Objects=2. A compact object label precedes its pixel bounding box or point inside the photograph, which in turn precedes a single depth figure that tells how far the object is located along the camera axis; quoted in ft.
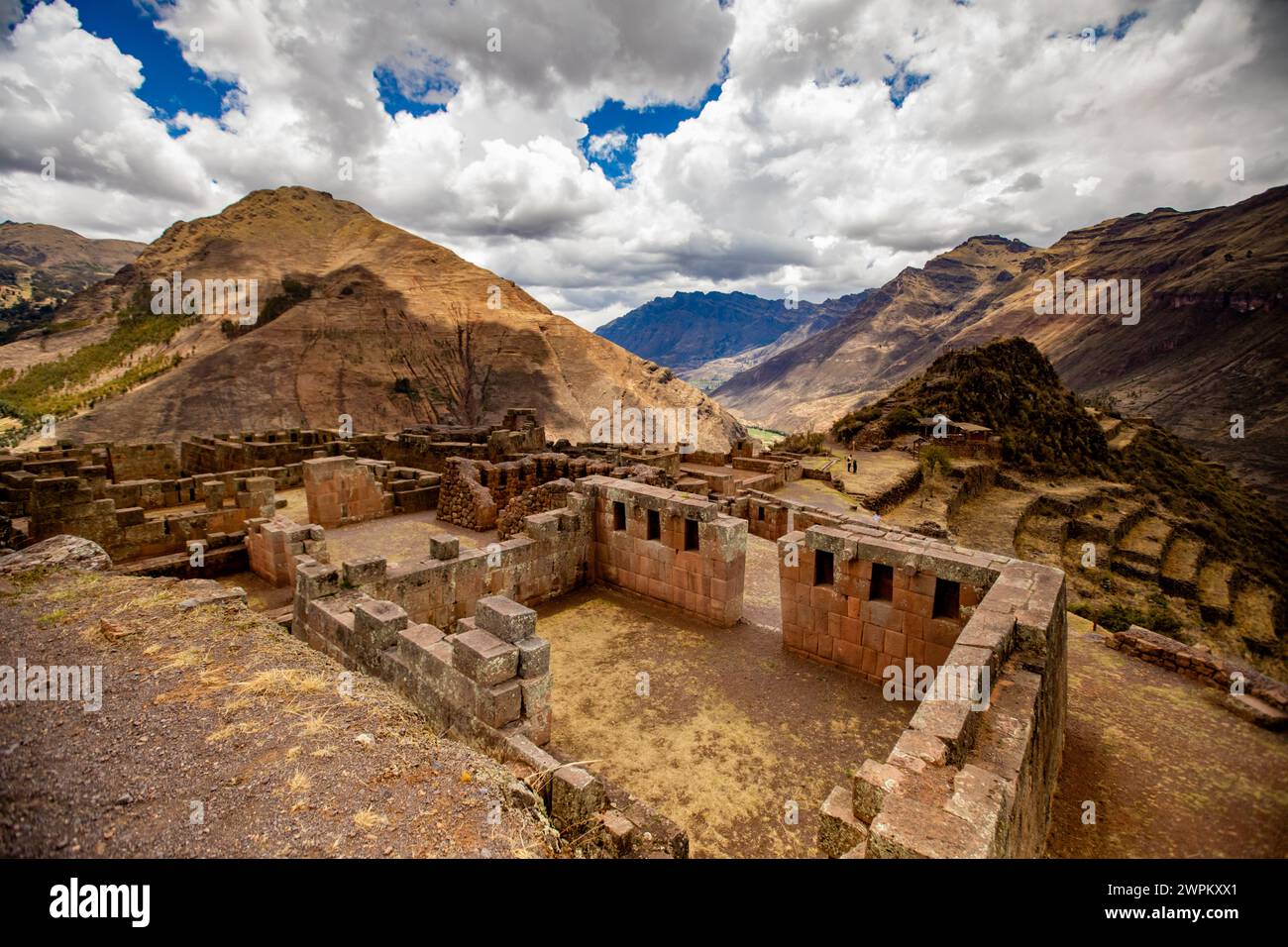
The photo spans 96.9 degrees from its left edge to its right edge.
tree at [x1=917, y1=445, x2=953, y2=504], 124.36
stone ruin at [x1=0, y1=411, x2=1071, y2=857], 15.39
